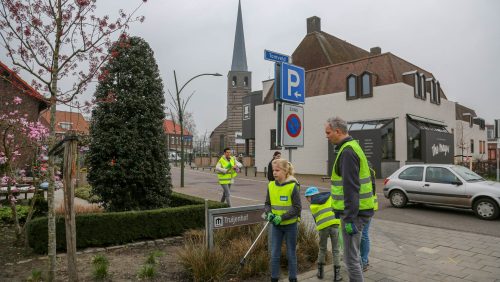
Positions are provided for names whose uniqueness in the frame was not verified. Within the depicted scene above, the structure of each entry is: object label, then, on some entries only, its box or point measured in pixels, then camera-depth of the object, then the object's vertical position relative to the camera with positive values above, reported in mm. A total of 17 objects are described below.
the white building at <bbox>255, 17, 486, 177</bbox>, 23625 +3006
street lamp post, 18572 +2102
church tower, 69312 +15364
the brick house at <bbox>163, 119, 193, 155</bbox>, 83238 +3910
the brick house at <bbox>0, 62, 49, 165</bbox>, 4355 +900
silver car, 9625 -1001
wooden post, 4168 -377
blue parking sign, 5980 +1220
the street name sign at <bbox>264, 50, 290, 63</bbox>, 5980 +1653
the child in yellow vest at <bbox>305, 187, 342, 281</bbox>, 4922 -928
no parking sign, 5781 +473
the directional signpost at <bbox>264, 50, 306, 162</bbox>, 5773 +900
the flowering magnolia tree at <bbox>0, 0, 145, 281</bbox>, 4324 +1396
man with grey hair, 3633 -382
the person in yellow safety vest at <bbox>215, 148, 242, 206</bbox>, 10398 -458
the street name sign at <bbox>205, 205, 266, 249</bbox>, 5023 -920
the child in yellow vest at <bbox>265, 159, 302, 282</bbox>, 4301 -693
